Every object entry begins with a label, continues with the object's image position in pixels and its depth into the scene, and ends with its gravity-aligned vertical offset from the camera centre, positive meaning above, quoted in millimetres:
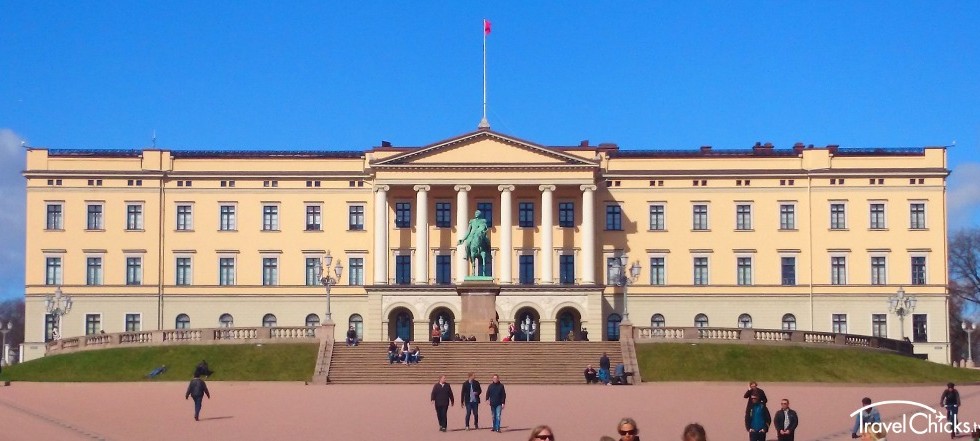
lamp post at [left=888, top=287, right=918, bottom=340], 78219 -1276
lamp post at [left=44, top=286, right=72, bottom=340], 80312 -1423
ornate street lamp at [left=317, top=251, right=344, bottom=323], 71750 +459
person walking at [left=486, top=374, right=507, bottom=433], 38438 -2930
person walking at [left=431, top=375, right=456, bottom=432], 38312 -2942
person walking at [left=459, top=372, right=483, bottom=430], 39631 -2996
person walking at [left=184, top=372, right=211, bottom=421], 42094 -3032
